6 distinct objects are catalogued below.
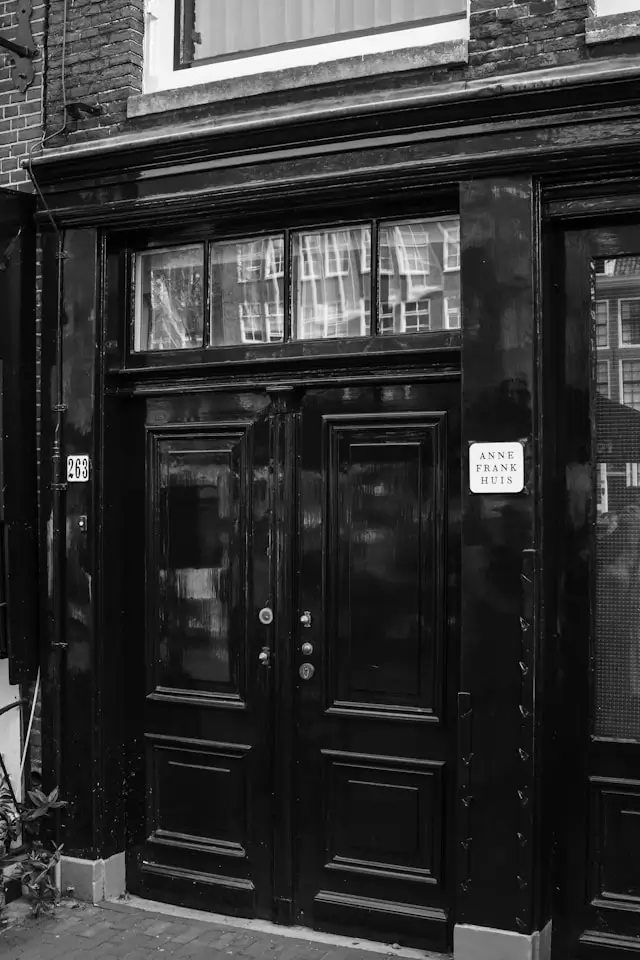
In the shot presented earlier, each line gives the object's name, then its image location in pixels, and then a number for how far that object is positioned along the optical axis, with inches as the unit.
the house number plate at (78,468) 213.6
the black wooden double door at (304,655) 190.5
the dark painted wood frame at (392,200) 173.6
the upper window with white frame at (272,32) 196.4
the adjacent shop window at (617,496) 176.6
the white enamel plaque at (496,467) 175.5
